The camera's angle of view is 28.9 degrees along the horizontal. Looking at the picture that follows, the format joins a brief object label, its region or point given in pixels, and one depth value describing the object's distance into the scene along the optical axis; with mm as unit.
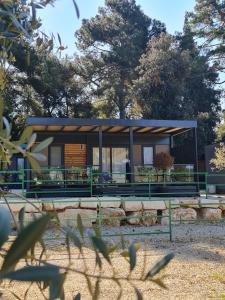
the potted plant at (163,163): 12977
